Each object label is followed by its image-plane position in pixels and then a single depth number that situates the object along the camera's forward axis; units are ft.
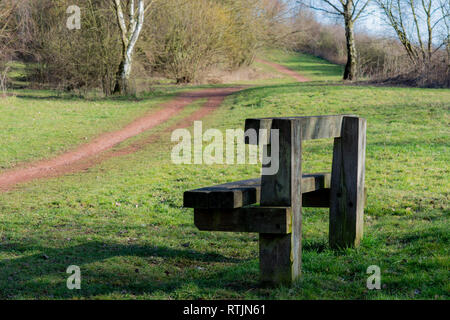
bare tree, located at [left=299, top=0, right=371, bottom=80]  109.91
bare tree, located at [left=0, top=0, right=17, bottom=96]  86.69
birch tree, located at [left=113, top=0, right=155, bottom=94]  88.29
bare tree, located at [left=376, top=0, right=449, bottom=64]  98.24
